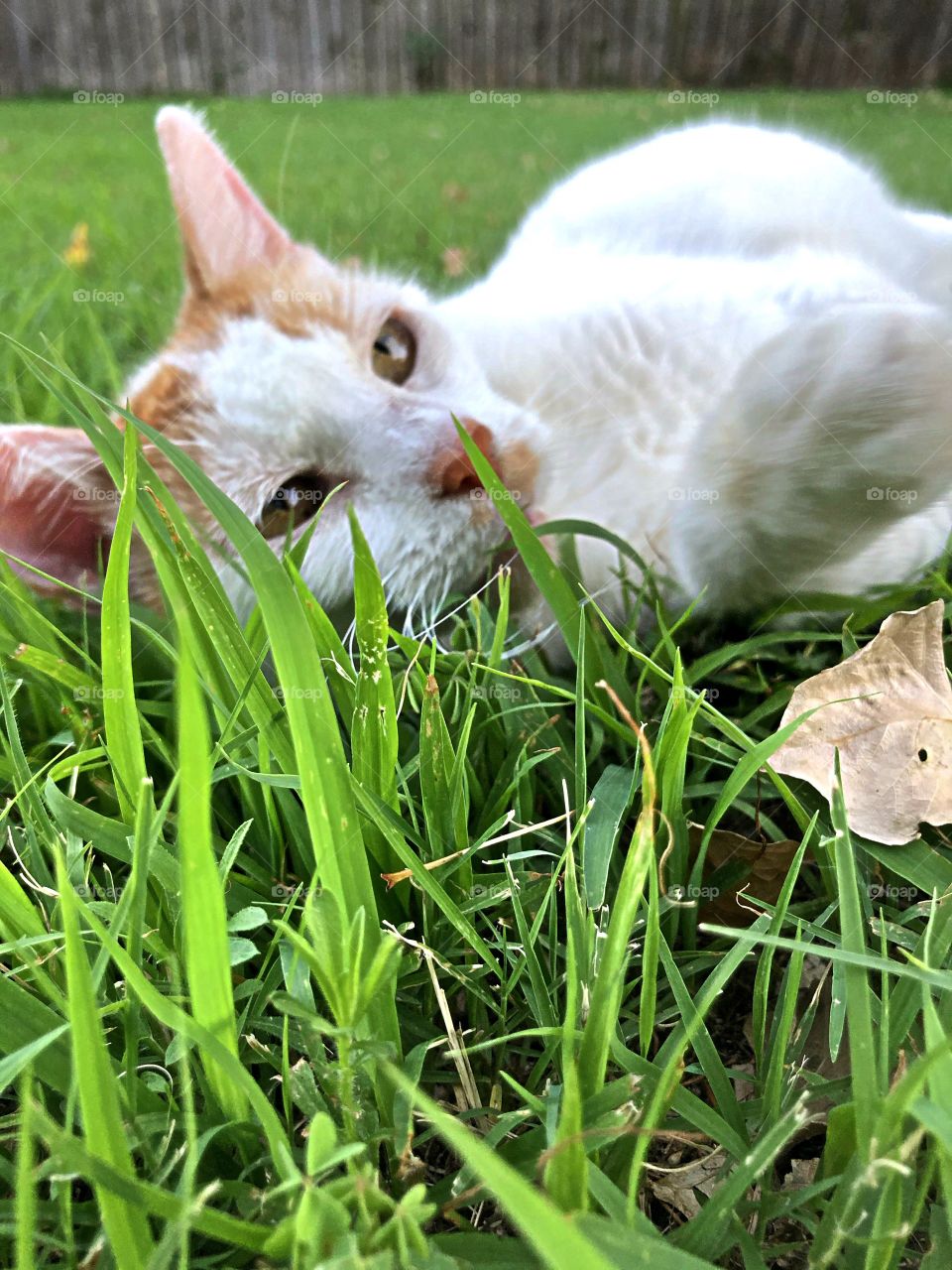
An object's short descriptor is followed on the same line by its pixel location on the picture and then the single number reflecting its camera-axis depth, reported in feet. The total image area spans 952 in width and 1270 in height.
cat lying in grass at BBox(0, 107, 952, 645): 0.66
